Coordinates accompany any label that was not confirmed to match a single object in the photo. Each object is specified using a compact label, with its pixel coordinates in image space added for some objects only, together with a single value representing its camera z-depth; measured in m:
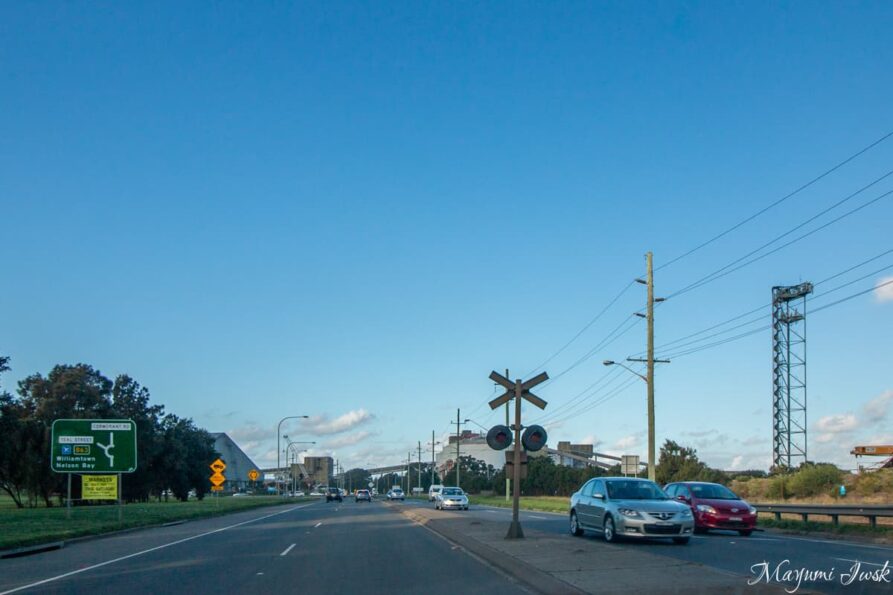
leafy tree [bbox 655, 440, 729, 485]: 48.12
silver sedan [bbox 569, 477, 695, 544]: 19.50
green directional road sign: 35.94
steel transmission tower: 58.44
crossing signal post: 20.36
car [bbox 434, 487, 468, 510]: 49.22
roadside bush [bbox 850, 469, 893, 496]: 42.28
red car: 24.16
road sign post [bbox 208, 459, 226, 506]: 48.22
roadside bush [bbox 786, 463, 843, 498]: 44.72
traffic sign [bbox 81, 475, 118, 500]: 37.25
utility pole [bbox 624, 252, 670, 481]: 37.97
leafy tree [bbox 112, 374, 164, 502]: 63.41
